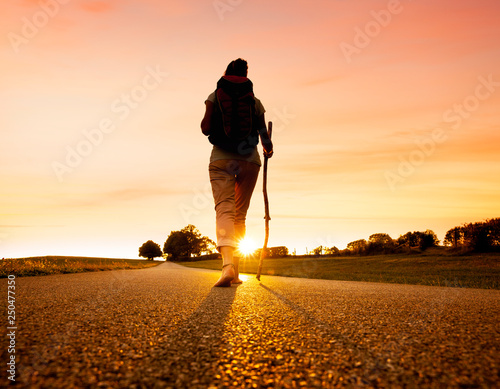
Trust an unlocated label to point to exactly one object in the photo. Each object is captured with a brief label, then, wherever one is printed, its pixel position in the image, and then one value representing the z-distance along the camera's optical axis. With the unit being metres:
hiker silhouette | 4.68
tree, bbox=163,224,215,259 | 95.94
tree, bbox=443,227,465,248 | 26.24
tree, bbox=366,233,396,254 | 30.47
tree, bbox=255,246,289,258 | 43.88
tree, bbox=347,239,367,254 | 32.48
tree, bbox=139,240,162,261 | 115.50
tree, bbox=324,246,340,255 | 35.44
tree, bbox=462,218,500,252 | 24.11
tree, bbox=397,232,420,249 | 53.53
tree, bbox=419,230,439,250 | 30.39
